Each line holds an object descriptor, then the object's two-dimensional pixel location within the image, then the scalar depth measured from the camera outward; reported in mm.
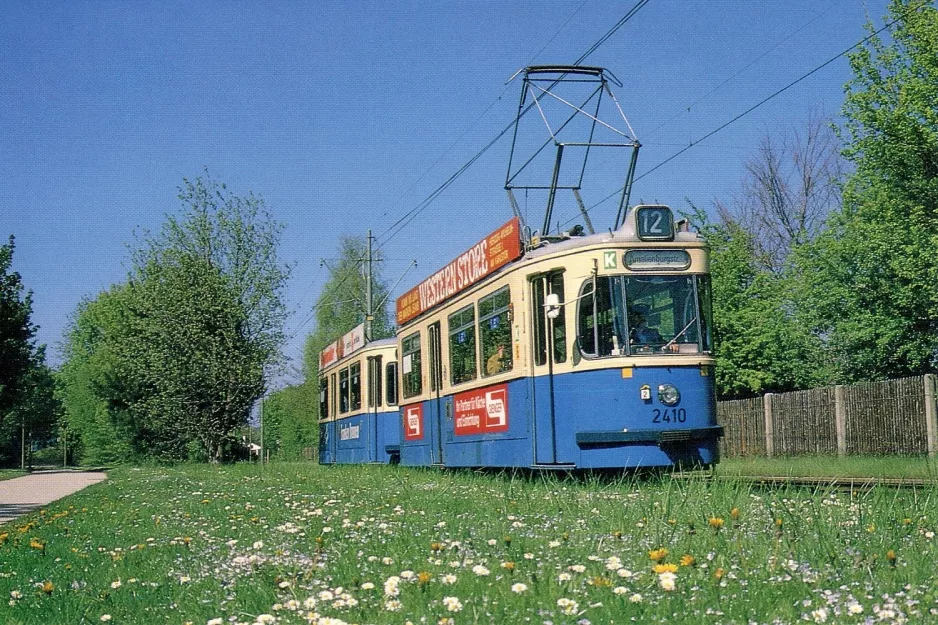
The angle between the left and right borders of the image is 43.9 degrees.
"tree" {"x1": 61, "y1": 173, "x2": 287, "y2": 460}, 41219
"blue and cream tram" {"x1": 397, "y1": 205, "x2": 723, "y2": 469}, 13531
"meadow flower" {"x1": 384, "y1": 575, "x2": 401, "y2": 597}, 4672
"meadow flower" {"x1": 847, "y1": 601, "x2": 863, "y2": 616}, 4141
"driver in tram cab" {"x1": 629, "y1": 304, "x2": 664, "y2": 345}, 13703
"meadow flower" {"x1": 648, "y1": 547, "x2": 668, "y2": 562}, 4875
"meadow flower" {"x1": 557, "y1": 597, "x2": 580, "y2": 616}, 4187
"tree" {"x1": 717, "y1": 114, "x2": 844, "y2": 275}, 49906
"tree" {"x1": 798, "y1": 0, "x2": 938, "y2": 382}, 34344
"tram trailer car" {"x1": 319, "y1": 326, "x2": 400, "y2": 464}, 26078
